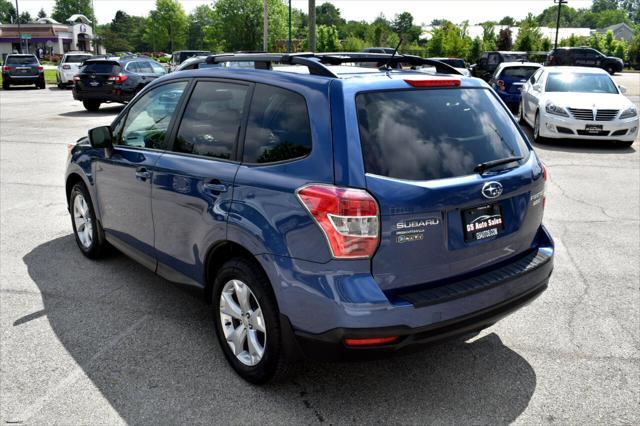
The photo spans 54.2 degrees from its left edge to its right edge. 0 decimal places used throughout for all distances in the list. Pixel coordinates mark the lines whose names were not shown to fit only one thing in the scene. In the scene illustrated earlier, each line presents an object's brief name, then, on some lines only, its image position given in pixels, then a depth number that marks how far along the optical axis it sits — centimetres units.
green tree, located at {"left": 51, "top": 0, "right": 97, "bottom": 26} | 16338
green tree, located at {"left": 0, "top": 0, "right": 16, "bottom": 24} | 17702
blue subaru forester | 292
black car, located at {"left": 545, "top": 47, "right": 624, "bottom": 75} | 3762
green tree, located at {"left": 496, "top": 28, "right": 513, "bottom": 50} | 6234
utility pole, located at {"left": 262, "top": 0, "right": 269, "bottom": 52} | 3484
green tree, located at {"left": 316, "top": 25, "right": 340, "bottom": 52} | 6575
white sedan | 1223
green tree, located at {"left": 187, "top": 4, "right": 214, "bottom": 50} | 13400
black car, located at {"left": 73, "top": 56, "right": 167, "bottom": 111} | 1986
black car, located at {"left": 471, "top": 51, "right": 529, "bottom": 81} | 3388
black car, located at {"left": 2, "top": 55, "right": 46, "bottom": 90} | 3134
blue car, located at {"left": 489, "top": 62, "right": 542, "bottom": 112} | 1881
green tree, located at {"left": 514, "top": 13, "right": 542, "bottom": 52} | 6128
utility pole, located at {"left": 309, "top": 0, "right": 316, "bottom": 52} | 2344
